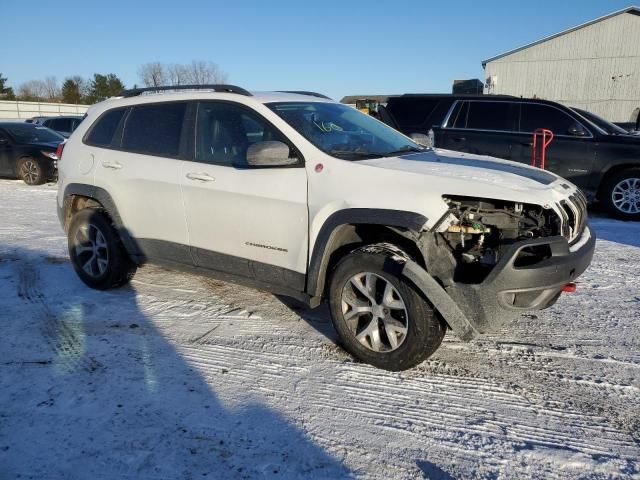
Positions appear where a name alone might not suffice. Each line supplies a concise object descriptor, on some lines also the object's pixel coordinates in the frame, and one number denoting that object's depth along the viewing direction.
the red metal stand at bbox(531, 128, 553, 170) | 7.84
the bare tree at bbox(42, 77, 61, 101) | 70.26
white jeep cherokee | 3.05
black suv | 7.83
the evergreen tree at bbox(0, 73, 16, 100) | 56.14
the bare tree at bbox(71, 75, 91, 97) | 59.50
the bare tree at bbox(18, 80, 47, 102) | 70.76
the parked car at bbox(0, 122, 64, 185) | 12.33
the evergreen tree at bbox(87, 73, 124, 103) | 57.78
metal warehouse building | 29.64
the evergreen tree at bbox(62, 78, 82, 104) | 56.72
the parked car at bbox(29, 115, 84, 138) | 18.16
